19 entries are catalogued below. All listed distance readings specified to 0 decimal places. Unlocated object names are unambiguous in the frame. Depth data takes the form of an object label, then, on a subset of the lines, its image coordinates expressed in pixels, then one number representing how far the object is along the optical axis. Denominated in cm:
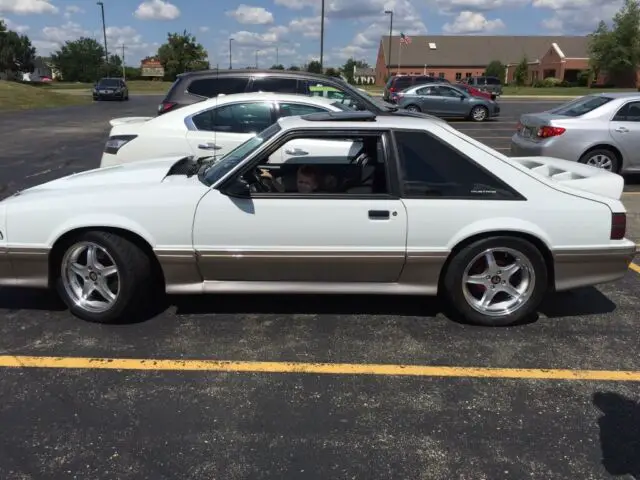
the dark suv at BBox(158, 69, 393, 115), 728
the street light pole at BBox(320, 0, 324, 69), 3299
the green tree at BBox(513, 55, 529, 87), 6776
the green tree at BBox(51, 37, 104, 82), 8769
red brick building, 8406
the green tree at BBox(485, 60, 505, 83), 6750
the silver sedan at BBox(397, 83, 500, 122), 2184
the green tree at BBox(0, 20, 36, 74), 6962
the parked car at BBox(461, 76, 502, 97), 4119
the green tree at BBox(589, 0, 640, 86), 5753
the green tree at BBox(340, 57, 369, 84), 11297
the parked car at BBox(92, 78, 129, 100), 3734
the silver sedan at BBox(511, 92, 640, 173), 887
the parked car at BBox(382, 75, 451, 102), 2576
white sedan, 635
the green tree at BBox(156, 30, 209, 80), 7456
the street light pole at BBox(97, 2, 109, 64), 5597
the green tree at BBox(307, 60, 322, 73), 6131
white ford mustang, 376
